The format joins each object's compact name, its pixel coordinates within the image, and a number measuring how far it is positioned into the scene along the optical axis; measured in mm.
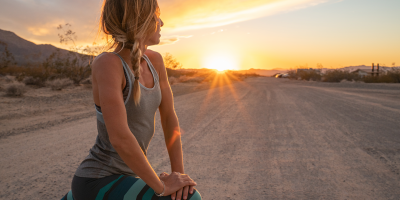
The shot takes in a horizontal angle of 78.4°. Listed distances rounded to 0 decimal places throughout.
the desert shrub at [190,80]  24969
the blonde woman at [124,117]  1138
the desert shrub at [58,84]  13017
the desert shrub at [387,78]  21016
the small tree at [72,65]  16580
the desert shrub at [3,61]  16944
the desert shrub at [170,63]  45750
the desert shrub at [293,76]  37981
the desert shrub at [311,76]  29484
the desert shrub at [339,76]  25331
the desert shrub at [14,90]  9812
